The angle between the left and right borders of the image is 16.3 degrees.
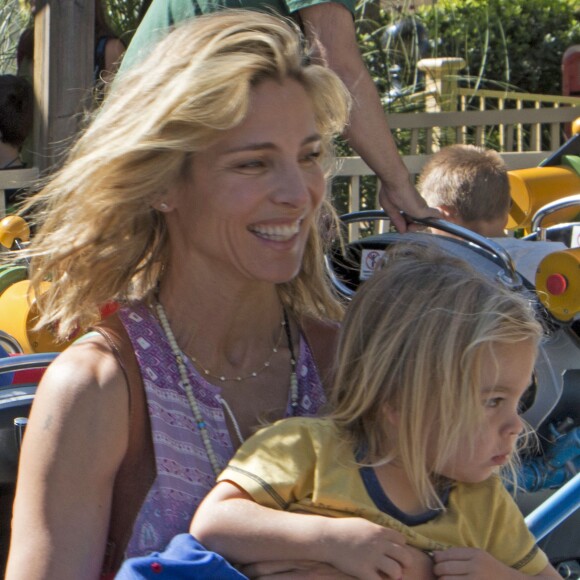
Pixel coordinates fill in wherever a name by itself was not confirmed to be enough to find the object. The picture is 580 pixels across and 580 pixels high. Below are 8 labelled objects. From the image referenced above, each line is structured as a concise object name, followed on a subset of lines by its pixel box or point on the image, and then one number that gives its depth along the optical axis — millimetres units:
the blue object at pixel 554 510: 3383
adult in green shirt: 4978
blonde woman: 2877
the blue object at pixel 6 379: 3802
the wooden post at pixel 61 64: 8476
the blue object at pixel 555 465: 5029
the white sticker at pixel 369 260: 5058
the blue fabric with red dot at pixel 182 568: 2615
